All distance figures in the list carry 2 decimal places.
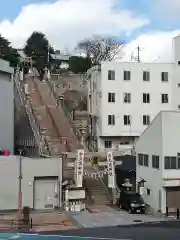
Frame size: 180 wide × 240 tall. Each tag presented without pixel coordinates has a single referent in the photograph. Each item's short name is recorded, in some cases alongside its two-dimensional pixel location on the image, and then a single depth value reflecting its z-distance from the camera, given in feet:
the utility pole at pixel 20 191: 102.69
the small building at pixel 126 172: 139.64
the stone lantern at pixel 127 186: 133.80
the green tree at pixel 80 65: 294.66
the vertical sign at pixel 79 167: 126.21
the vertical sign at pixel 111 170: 129.29
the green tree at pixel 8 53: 292.20
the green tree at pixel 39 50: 315.78
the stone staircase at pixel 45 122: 160.45
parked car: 118.32
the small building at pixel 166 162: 117.50
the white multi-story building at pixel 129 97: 181.27
